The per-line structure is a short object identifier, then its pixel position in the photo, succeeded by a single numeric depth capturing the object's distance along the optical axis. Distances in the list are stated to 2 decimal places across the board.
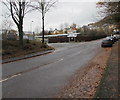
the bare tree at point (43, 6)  18.18
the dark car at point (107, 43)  18.13
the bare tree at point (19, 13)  13.78
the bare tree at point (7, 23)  25.86
